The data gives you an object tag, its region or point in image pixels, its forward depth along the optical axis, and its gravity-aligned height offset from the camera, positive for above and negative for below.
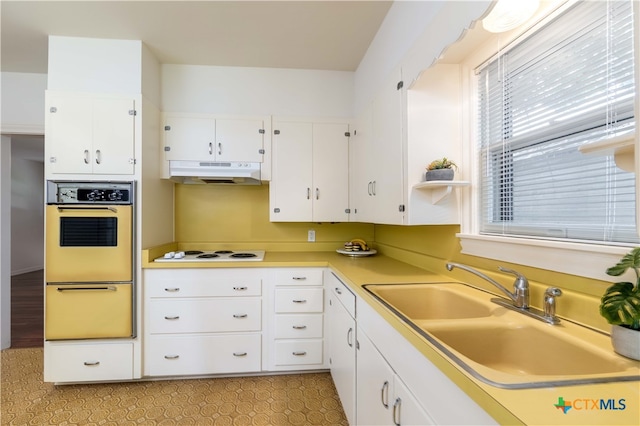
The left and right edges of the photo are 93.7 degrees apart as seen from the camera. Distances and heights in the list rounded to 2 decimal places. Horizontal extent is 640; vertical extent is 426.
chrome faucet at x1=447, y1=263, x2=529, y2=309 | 1.18 -0.31
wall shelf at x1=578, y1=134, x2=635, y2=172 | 0.69 +0.16
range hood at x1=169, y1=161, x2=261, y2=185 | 2.53 +0.37
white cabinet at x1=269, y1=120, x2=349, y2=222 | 2.79 +0.40
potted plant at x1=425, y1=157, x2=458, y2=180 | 1.57 +0.24
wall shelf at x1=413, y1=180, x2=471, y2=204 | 1.55 +0.16
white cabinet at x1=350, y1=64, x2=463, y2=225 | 1.68 +0.43
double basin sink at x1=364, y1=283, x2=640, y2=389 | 0.69 -0.40
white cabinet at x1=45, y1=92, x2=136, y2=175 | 2.27 +0.62
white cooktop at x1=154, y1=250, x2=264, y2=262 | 2.43 -0.36
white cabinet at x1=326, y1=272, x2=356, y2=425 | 1.69 -0.82
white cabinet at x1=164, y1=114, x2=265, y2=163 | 2.68 +0.70
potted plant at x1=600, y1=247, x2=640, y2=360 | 0.75 -0.24
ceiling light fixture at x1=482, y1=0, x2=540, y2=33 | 1.18 +0.81
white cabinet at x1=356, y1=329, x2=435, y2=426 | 0.97 -0.69
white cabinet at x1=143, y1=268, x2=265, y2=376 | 2.36 -0.85
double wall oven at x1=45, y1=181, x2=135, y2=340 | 2.23 -0.34
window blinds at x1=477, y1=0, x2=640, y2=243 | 0.98 +0.35
